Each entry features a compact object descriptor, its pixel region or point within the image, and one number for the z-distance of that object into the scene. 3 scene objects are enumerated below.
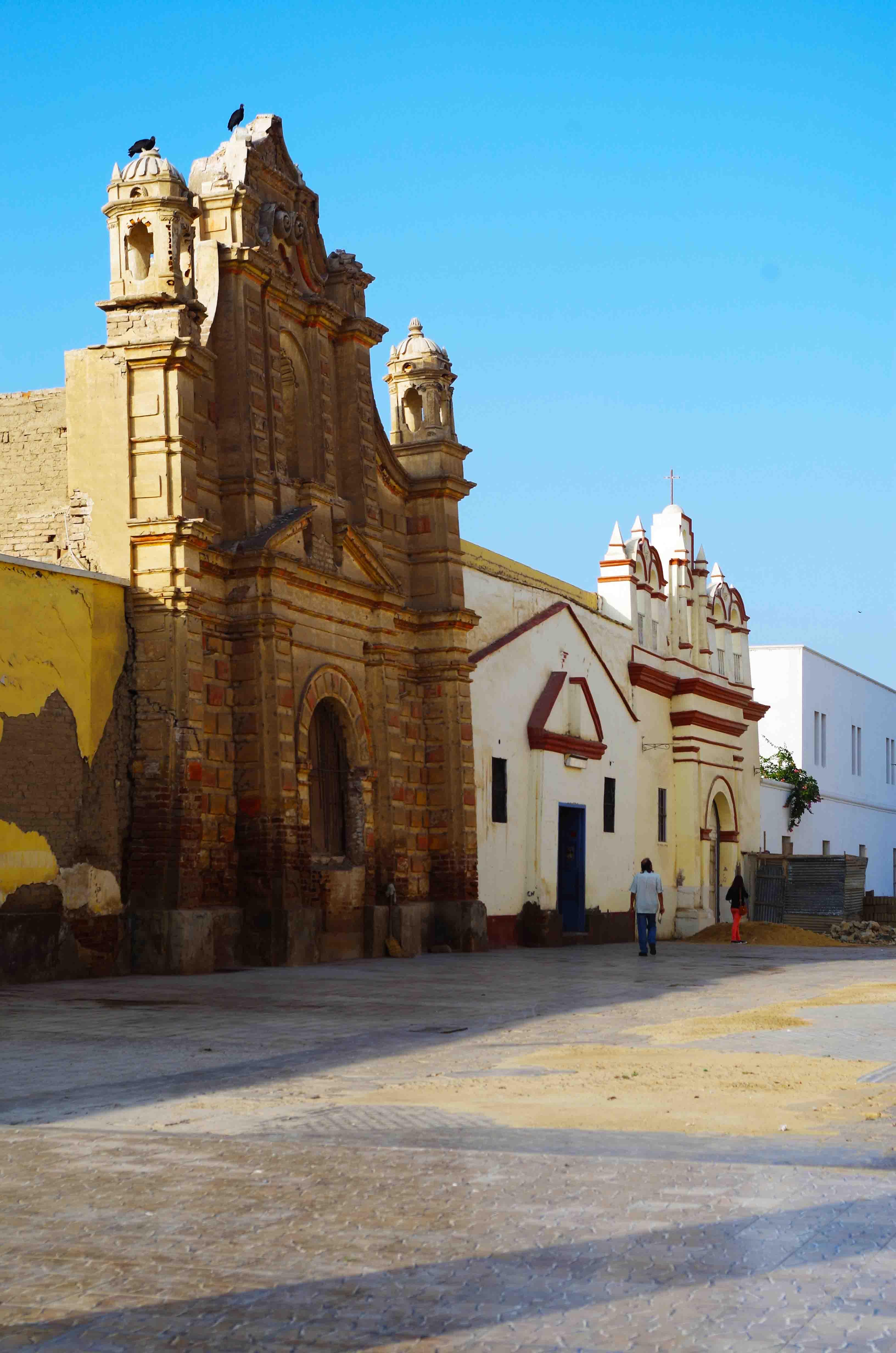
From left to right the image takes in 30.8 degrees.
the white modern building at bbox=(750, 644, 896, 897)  45.94
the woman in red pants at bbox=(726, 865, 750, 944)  30.09
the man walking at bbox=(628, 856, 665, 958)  24.22
